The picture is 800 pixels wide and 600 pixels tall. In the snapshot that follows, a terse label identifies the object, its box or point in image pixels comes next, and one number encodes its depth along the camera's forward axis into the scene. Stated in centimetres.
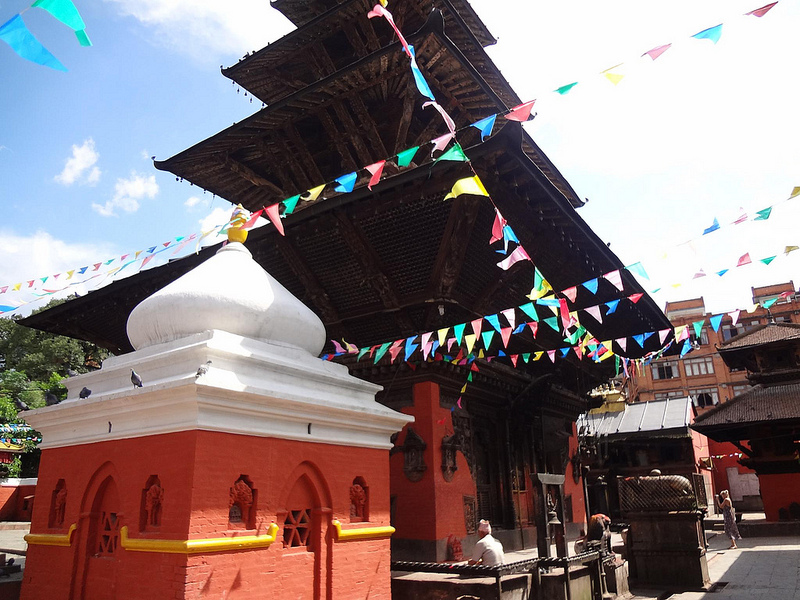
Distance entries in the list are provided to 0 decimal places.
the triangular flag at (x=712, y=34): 512
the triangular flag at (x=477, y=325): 886
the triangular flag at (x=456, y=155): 683
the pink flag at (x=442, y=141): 706
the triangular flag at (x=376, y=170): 752
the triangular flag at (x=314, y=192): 791
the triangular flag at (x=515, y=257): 718
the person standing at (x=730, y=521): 1645
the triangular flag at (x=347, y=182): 757
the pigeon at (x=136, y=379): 523
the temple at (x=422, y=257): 894
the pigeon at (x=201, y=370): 494
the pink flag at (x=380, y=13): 652
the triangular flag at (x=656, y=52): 539
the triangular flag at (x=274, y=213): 769
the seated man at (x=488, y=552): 748
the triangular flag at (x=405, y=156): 757
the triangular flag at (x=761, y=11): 494
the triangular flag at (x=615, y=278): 843
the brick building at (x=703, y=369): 4175
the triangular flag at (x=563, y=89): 576
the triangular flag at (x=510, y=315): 900
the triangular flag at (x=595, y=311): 864
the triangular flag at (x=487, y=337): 965
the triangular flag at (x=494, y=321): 854
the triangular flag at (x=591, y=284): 851
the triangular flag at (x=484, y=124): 663
